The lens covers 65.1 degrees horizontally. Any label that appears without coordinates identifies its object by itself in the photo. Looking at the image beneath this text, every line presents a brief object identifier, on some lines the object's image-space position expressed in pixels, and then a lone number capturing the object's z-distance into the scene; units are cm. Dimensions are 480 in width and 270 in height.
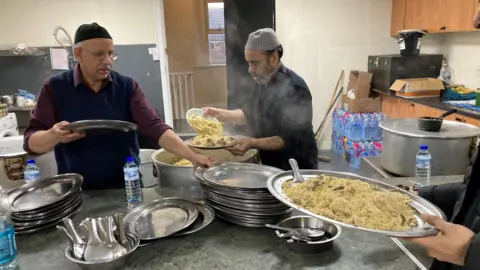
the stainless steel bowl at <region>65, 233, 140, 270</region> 107
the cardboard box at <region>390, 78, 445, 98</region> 399
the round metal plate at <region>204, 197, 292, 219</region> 133
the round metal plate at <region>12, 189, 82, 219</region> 135
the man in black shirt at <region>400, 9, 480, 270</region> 89
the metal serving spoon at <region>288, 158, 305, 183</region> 133
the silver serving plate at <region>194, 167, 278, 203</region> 130
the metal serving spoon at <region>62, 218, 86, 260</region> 117
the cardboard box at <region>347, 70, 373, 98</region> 472
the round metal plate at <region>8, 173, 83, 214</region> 141
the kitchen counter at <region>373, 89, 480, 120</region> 301
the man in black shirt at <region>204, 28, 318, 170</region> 215
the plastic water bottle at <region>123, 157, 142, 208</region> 159
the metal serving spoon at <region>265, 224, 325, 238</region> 122
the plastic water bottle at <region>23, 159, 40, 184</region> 167
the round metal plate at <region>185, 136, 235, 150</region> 202
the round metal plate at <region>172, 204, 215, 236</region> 130
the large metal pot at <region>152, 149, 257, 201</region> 170
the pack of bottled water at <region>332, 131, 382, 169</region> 455
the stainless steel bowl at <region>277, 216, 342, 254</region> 117
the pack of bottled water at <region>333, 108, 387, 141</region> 457
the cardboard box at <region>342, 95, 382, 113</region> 472
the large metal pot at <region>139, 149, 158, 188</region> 217
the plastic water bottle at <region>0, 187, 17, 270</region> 111
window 677
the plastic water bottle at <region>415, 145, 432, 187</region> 182
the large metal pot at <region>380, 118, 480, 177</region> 197
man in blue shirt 184
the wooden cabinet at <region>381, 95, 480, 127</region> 319
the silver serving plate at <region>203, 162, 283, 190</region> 143
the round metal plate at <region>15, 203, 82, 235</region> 134
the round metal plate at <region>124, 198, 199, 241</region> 131
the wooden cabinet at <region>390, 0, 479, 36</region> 354
